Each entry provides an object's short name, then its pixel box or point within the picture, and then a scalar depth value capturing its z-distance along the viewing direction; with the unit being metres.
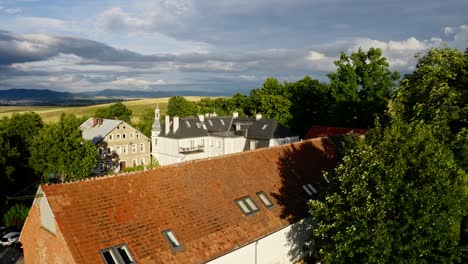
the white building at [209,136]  54.03
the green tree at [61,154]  40.84
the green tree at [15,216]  33.81
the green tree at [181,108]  93.81
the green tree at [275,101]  64.88
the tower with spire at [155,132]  57.94
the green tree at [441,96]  20.05
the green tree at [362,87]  48.44
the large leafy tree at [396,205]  14.47
